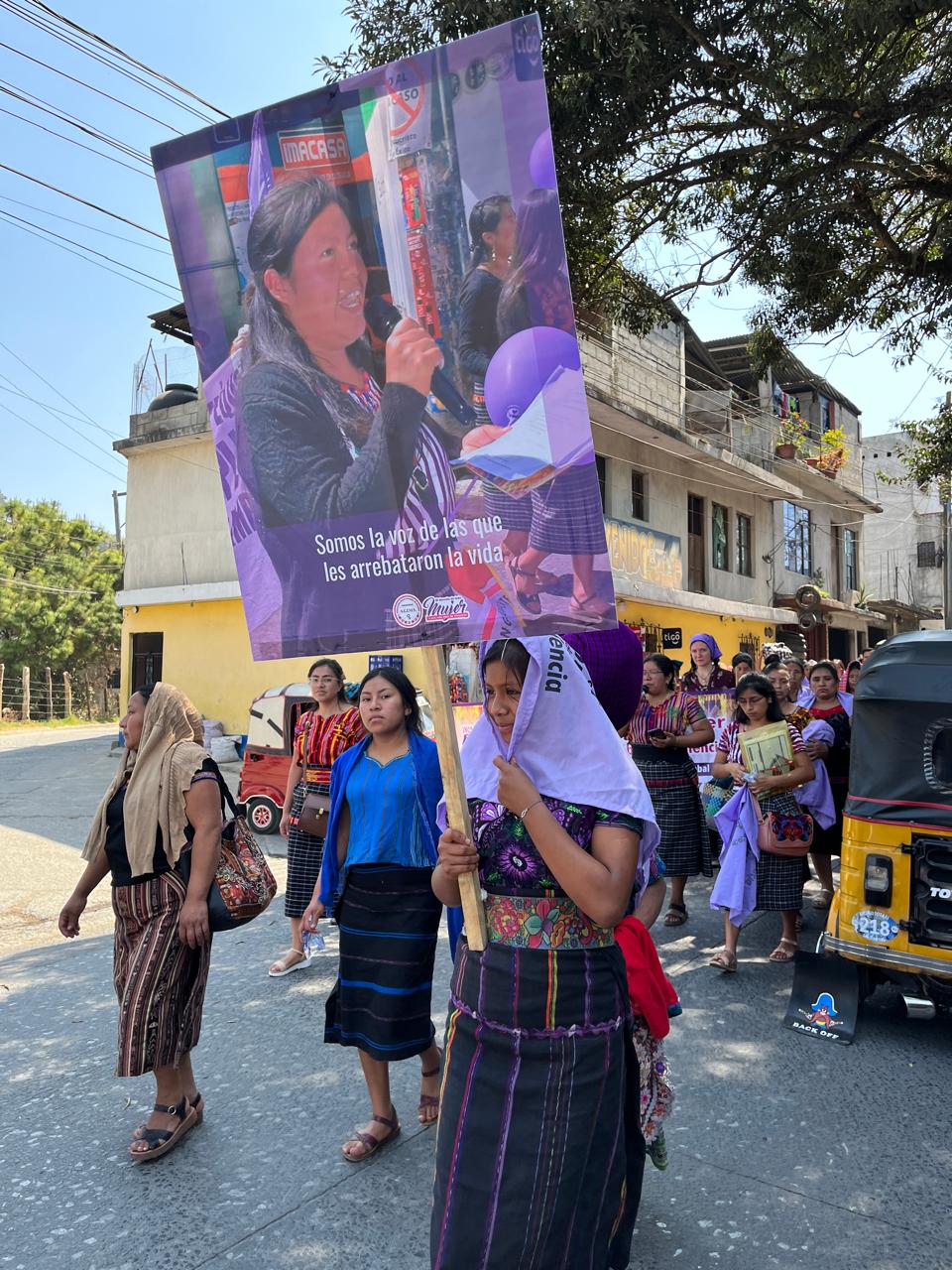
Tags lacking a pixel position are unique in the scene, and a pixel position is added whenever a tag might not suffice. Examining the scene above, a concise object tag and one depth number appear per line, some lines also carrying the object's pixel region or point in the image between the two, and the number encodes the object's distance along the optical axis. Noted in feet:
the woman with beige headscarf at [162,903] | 11.75
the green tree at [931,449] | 45.14
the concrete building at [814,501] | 80.18
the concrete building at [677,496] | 59.21
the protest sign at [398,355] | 7.10
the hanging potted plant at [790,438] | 79.30
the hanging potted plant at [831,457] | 83.15
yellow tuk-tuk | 14.82
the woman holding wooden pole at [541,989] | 7.29
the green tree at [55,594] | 112.47
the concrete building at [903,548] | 117.80
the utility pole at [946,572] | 77.95
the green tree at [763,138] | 20.40
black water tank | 66.54
